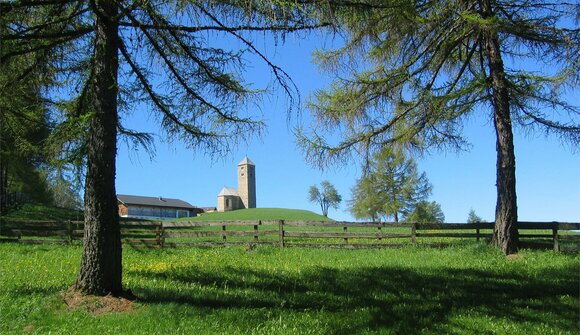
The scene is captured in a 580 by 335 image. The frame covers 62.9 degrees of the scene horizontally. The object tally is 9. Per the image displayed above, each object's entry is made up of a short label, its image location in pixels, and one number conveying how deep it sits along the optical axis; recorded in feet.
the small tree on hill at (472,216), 248.32
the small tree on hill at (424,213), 151.12
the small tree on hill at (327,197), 304.09
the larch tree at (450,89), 39.96
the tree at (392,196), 146.10
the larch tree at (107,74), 21.81
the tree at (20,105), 27.84
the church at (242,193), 340.92
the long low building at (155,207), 282.15
